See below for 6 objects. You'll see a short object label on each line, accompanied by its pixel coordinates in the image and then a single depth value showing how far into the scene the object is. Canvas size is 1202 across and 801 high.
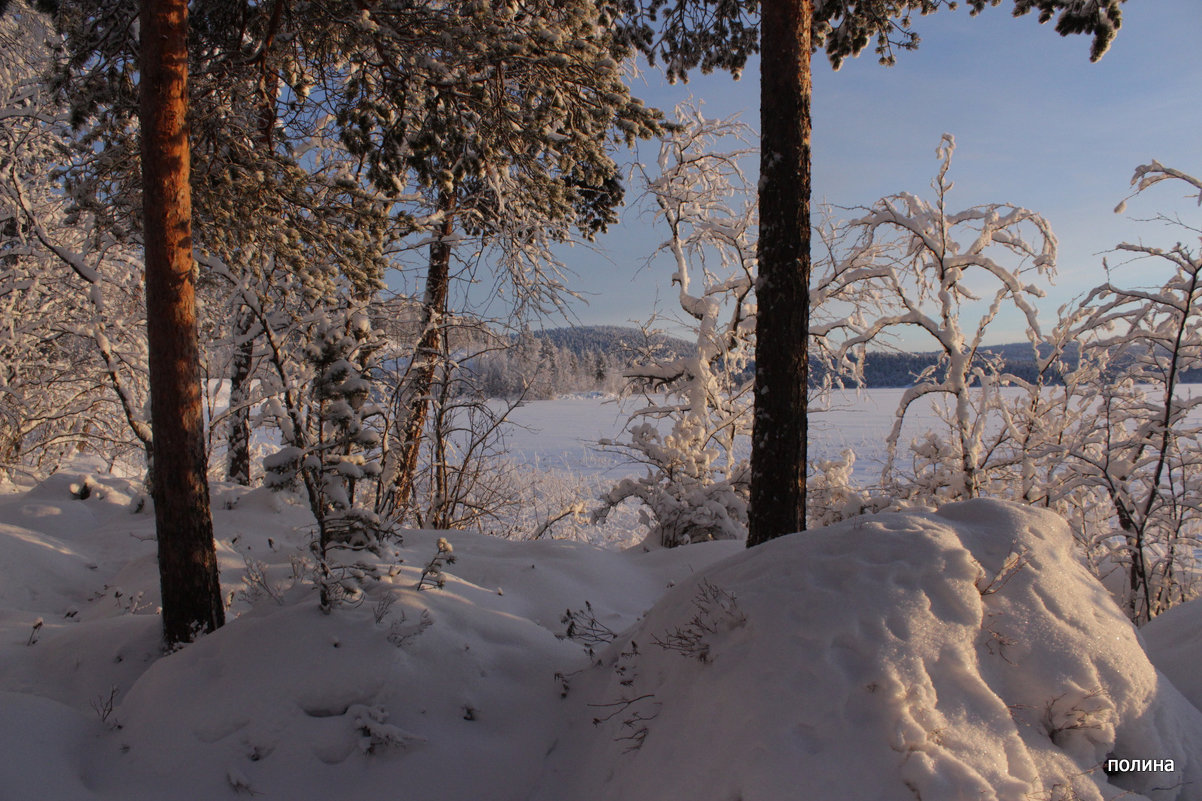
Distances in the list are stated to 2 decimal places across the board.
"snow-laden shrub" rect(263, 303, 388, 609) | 3.59
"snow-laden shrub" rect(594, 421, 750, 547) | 8.51
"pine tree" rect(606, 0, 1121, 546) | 4.47
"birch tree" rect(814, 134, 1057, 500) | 8.19
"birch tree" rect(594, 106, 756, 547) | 11.46
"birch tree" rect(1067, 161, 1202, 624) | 6.81
